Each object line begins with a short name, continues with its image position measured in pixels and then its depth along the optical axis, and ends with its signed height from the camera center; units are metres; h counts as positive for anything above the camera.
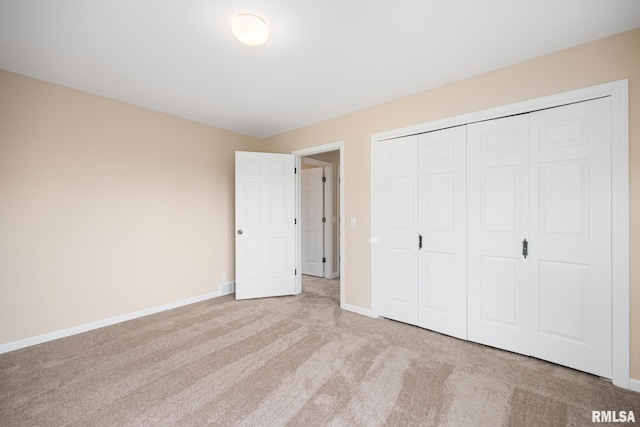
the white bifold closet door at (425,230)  2.55 -0.18
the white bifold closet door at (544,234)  1.92 -0.17
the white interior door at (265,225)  3.77 -0.17
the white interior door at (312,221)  5.09 -0.16
